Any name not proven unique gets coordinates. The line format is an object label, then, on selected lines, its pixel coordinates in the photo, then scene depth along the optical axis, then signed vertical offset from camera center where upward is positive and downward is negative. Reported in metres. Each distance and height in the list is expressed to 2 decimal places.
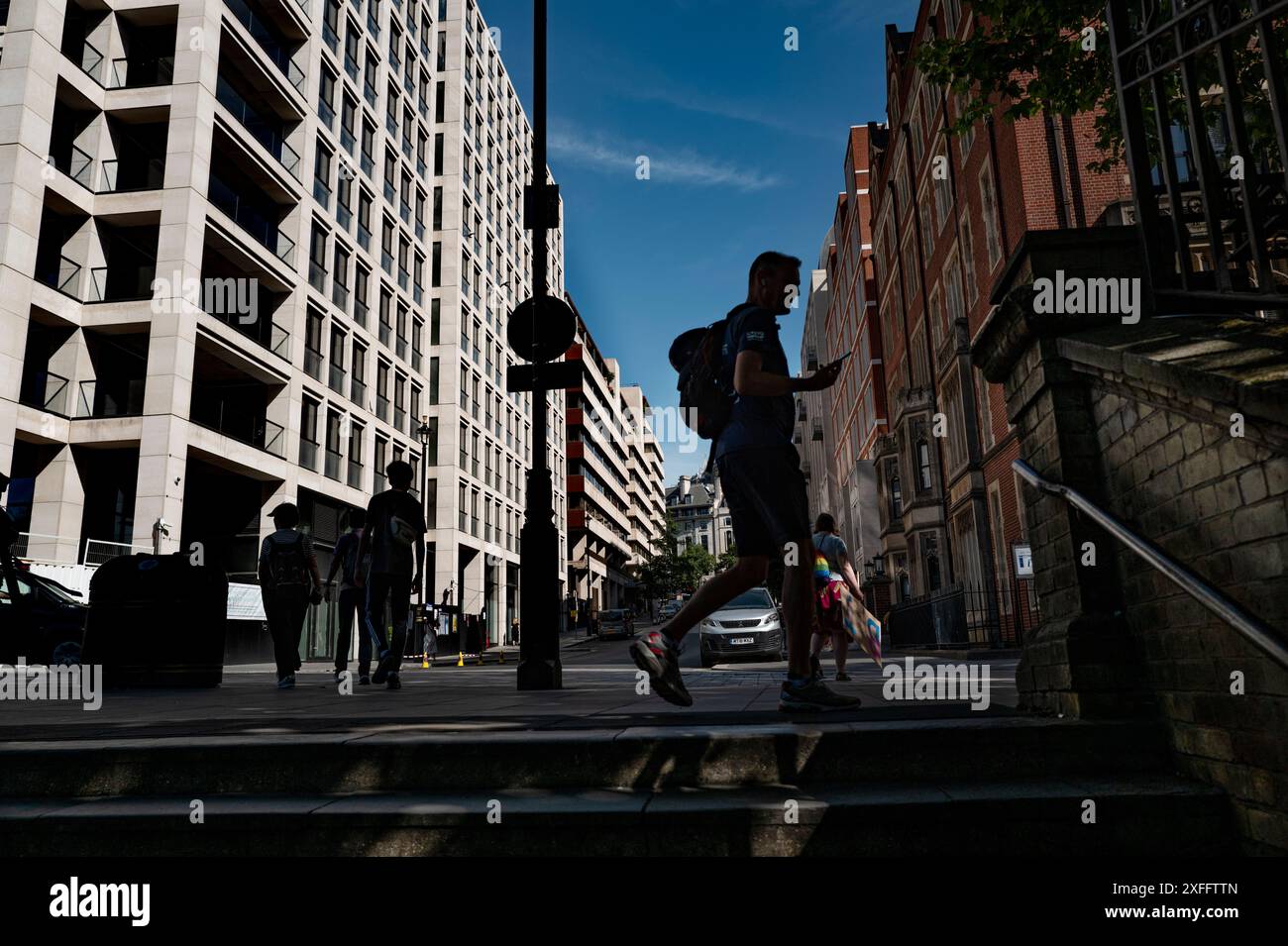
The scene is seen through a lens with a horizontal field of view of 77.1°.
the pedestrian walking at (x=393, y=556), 7.07 +0.65
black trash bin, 8.30 +0.15
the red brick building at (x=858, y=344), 37.72 +13.36
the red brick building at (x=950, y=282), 17.70 +8.87
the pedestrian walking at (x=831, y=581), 7.50 +0.32
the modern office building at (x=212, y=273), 18.17 +9.89
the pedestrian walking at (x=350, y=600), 7.76 +0.31
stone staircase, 2.62 -0.60
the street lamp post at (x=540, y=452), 6.54 +1.45
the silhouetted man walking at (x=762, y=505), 3.79 +0.54
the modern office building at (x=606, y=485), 63.59 +13.24
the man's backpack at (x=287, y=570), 7.94 +0.62
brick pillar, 3.26 +0.30
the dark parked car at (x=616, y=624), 46.66 -0.03
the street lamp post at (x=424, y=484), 24.70 +5.45
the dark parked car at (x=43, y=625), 11.09 +0.23
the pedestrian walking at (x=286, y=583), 7.88 +0.48
